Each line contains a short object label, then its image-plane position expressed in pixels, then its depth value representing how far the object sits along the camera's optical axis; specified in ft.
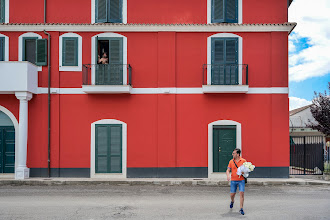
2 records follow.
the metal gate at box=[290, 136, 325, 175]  55.31
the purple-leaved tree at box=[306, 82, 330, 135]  66.80
